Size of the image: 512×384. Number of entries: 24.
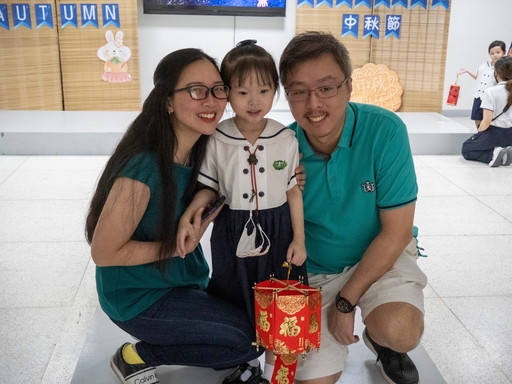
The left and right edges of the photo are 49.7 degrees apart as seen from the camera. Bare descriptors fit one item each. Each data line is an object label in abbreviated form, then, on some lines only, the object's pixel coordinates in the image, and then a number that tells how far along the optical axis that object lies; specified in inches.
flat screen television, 250.1
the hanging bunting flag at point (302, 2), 255.3
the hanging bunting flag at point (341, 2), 255.3
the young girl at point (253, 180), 65.9
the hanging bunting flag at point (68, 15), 243.3
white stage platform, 200.5
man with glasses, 66.6
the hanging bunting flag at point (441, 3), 249.5
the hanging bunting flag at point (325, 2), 255.3
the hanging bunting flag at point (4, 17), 239.5
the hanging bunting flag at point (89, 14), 244.4
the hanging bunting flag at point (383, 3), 253.4
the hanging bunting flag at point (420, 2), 251.4
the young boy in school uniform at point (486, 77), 222.7
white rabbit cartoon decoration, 248.2
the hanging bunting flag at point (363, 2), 255.3
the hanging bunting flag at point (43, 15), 241.5
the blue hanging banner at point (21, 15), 240.7
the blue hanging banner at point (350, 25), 256.2
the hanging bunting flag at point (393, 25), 255.1
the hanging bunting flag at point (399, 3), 252.5
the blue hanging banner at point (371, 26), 256.1
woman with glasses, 60.7
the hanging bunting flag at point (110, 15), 245.4
